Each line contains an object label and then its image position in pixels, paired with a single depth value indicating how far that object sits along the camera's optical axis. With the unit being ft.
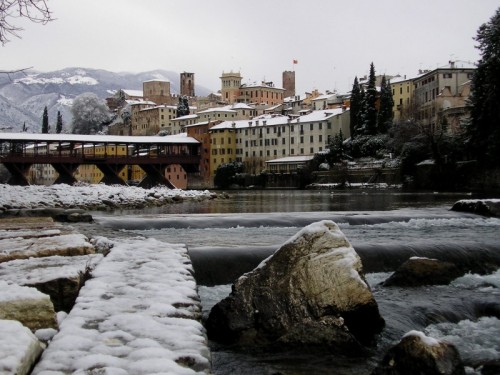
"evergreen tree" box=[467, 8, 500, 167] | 147.23
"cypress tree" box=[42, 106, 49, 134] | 396.98
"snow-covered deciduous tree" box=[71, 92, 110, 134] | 430.61
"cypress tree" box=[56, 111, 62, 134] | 412.36
